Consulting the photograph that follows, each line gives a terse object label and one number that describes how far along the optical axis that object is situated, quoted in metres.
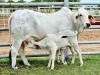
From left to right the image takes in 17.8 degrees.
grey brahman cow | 6.38
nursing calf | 6.40
